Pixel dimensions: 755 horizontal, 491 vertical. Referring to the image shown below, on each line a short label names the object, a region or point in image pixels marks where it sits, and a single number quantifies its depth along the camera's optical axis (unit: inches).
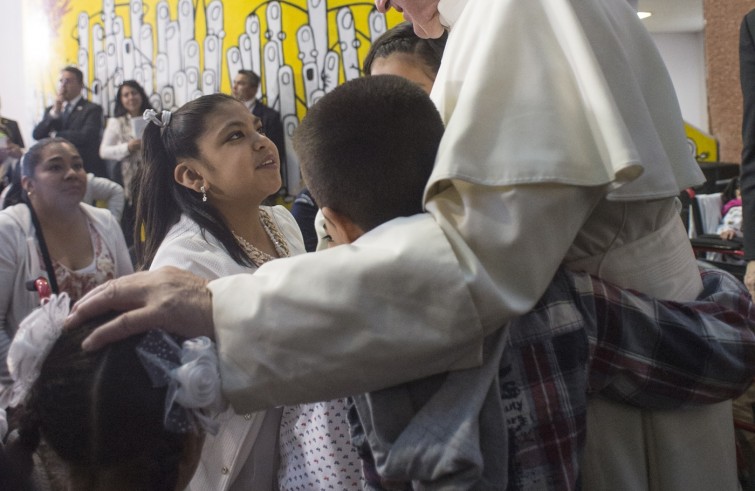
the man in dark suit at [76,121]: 331.3
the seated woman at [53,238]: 127.2
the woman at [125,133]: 325.4
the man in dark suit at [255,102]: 307.0
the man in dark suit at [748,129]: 105.0
